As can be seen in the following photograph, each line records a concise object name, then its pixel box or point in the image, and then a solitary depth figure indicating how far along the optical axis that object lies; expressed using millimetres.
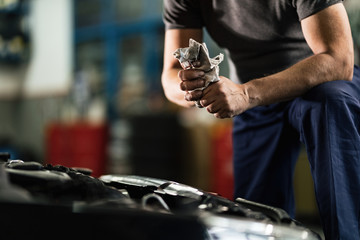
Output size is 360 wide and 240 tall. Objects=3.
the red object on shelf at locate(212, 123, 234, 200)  3998
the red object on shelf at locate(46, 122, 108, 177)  5094
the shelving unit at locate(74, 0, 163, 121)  5723
